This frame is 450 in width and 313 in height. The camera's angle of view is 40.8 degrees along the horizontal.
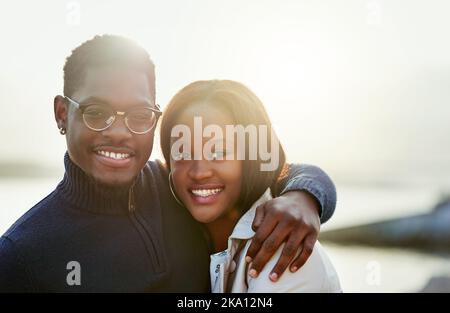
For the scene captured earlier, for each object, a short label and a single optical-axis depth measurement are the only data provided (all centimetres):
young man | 191
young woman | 191
